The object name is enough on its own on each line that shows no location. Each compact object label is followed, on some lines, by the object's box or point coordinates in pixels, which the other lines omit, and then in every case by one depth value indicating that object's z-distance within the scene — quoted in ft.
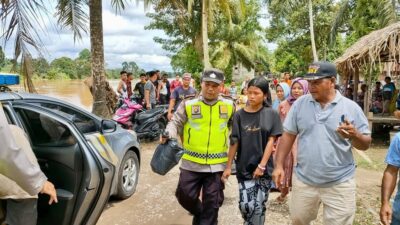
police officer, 11.39
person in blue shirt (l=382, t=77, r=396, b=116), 37.40
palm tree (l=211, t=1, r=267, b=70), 89.86
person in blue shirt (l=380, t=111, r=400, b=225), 8.07
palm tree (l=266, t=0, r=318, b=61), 66.85
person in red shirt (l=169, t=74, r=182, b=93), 40.97
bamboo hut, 30.58
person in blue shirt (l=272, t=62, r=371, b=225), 9.01
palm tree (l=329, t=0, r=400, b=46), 59.67
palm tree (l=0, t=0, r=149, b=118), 19.62
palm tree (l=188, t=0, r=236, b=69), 54.08
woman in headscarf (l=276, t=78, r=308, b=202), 14.66
